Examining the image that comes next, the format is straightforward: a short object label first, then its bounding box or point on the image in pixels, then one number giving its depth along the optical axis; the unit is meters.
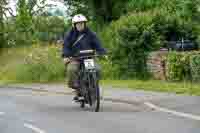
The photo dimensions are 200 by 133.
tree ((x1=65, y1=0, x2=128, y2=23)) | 39.38
